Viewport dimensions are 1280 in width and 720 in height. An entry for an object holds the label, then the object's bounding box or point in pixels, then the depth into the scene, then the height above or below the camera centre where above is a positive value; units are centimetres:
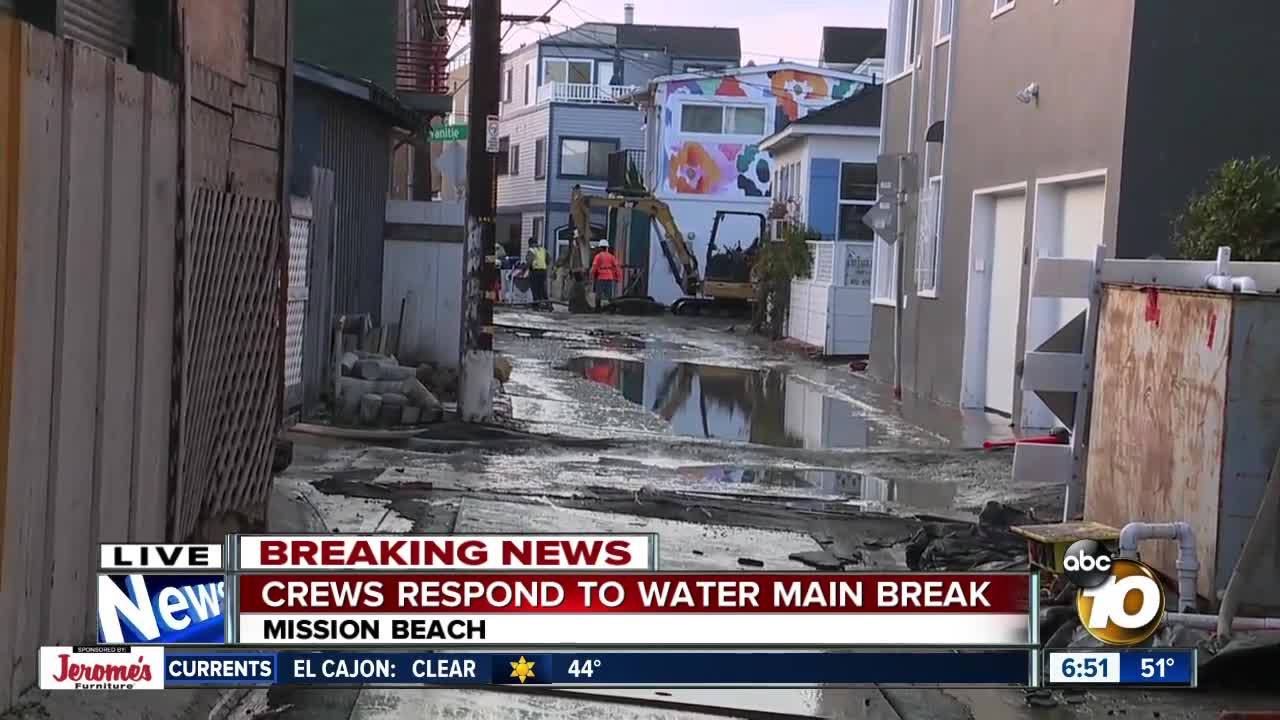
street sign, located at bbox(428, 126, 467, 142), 2498 +160
